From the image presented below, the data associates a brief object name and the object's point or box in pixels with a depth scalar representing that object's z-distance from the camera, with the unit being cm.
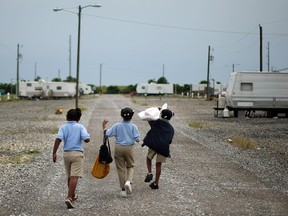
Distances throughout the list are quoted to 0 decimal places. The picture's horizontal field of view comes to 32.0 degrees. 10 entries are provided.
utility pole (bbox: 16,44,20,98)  7561
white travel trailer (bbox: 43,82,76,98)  7706
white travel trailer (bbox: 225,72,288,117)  3353
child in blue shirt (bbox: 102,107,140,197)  898
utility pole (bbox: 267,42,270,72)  8311
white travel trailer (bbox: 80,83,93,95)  11188
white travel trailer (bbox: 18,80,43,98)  7575
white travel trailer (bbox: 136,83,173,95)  9900
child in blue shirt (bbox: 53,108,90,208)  820
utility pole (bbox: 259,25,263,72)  4311
